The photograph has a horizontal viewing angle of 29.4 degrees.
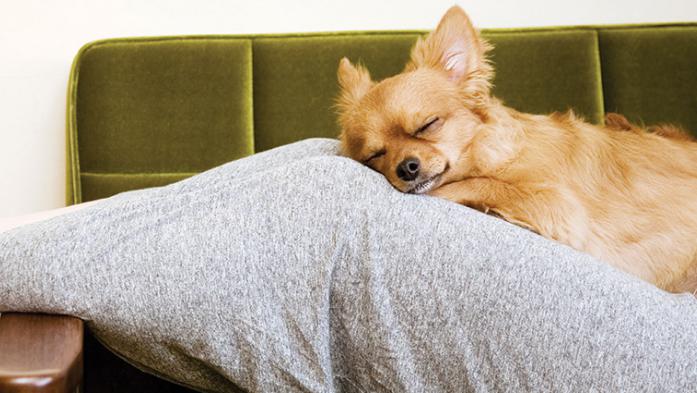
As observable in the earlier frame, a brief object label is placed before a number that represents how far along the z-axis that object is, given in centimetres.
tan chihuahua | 102
